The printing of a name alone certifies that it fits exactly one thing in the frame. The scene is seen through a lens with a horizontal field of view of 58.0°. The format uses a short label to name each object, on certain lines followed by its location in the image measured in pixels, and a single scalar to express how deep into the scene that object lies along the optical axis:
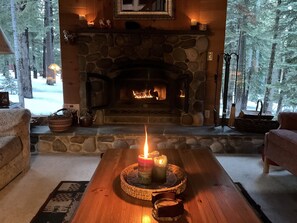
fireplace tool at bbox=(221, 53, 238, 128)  3.79
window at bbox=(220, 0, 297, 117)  4.26
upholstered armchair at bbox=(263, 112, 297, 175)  2.51
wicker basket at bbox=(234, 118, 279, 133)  3.70
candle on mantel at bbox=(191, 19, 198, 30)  3.95
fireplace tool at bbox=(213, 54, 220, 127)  4.06
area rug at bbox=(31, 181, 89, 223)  2.08
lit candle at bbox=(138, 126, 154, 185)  1.64
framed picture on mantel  3.96
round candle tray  1.52
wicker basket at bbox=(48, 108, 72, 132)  3.64
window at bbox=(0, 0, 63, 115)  4.27
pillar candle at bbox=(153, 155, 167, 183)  1.67
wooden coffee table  1.33
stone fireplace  3.99
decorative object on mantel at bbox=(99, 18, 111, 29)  3.95
